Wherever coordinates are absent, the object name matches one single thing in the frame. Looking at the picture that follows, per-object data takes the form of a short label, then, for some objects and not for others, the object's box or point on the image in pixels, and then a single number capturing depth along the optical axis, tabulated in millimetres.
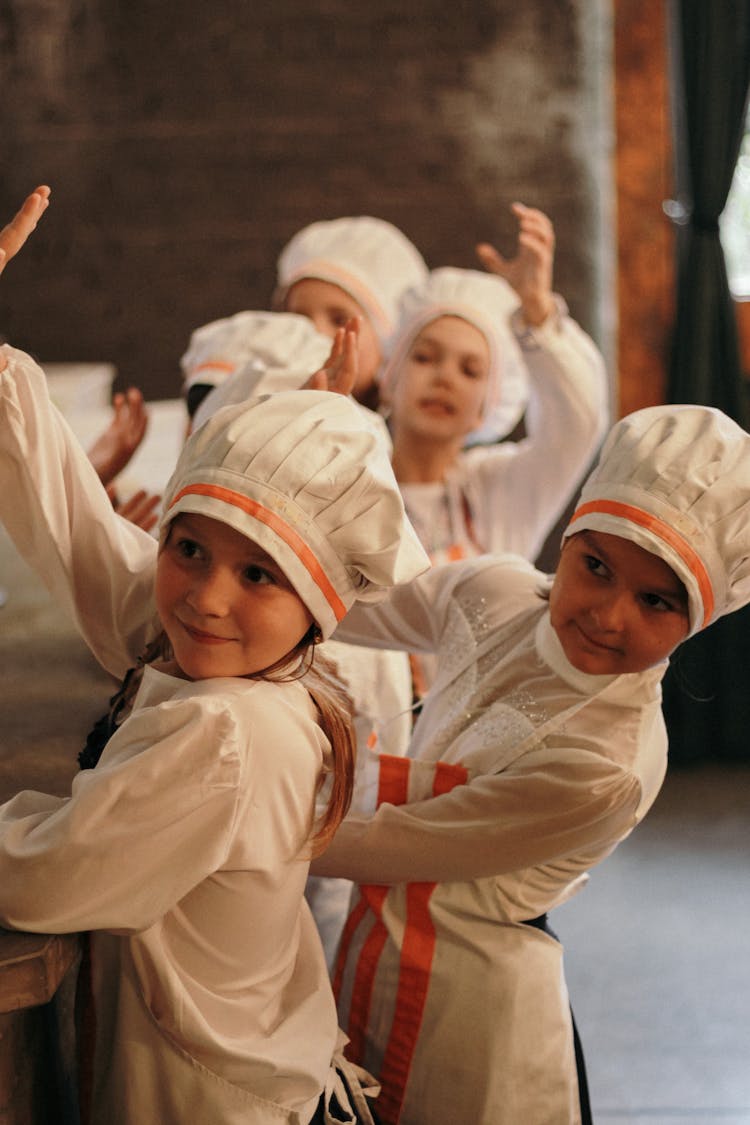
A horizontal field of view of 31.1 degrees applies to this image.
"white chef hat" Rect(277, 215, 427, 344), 2939
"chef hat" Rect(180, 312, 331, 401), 2396
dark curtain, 4461
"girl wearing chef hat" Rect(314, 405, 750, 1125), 1612
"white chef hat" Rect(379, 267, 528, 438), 2803
